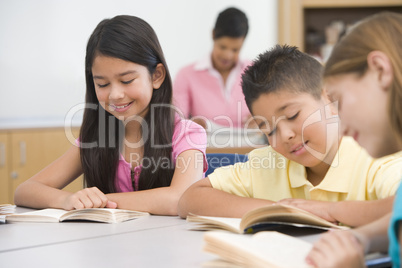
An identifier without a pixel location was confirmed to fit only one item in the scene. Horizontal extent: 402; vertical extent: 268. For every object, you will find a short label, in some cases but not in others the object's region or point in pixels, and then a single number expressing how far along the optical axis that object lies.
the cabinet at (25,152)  3.14
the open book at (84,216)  1.53
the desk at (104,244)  1.24
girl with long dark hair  1.74
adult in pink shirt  3.24
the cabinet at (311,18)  4.32
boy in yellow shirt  1.50
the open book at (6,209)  1.65
